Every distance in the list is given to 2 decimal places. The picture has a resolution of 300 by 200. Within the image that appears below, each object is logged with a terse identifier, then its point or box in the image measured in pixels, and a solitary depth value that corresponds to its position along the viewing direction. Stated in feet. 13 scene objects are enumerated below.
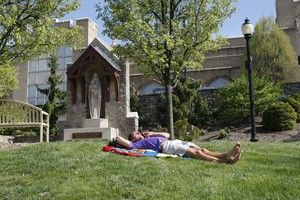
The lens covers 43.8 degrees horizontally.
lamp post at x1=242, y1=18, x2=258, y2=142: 41.95
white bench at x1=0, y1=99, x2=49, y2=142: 41.37
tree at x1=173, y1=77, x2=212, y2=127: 68.39
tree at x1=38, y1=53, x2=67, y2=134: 78.75
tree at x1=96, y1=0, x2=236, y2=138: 42.65
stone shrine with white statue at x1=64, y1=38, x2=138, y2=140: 54.44
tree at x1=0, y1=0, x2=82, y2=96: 35.53
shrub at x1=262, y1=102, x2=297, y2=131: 58.49
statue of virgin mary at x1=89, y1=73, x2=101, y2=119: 54.19
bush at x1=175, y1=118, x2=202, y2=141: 48.21
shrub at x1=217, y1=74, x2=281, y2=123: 65.72
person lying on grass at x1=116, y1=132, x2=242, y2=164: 20.54
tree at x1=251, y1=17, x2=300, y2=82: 96.02
